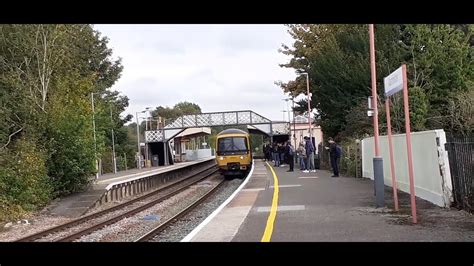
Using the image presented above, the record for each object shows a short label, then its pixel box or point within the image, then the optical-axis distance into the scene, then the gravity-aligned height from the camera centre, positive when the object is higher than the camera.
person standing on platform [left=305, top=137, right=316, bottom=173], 25.38 -0.06
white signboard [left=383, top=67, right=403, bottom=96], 10.02 +1.22
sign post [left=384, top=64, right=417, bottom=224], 9.68 +1.12
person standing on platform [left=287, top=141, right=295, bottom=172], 28.56 -0.06
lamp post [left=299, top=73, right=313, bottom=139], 38.11 +3.19
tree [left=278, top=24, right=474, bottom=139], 23.91 +3.79
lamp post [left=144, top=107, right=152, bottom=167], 70.19 +1.64
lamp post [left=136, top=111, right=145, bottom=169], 60.54 +0.05
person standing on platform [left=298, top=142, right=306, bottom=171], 28.34 -0.12
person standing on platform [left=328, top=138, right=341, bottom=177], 22.09 -0.15
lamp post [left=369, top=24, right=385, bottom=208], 12.20 -0.69
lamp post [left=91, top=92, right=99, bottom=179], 23.27 +0.80
